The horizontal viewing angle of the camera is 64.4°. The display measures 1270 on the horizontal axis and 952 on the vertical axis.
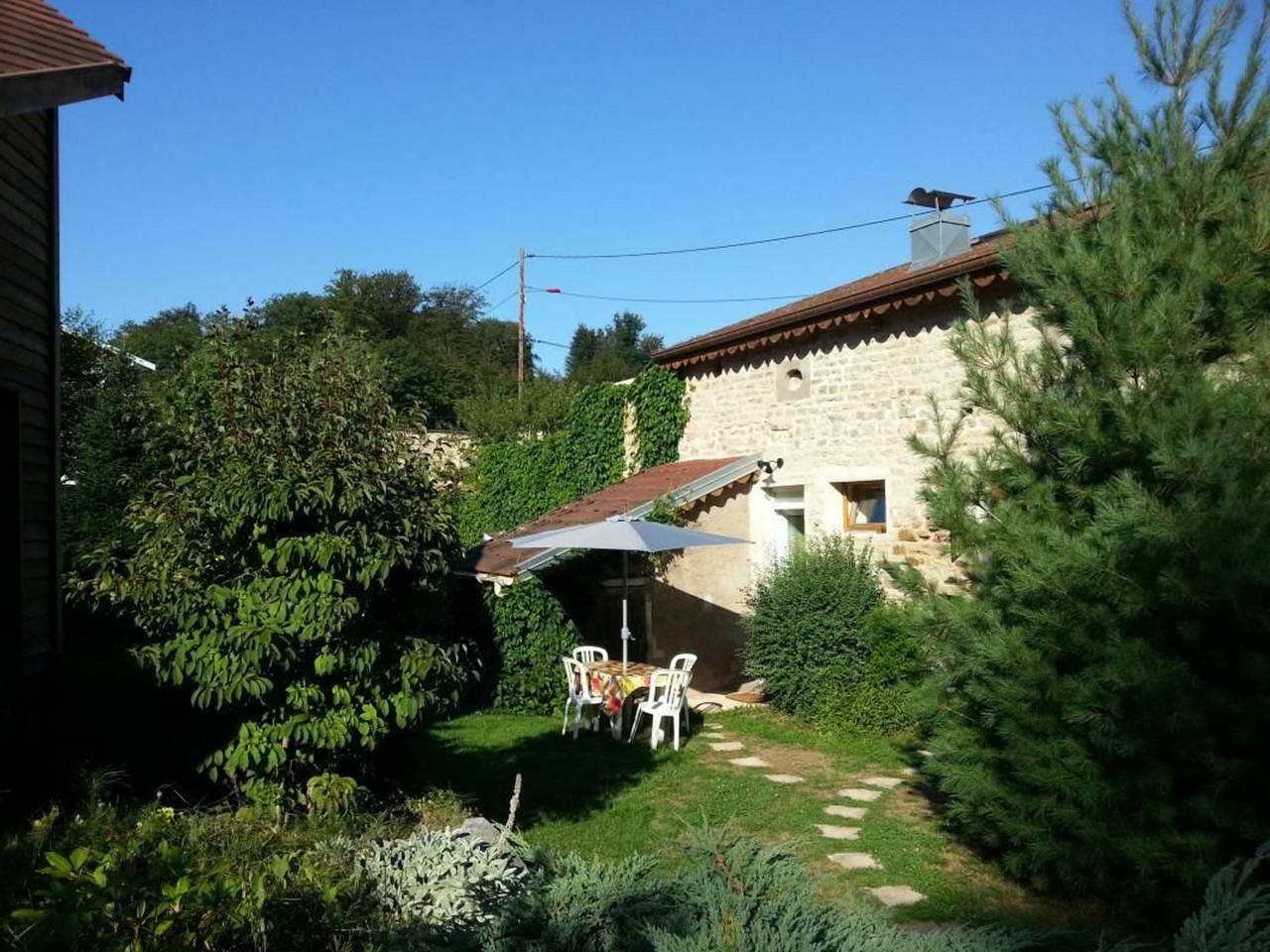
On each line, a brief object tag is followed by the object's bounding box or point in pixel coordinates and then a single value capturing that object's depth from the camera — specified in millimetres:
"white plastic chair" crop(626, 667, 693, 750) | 9453
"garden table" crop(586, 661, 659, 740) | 9703
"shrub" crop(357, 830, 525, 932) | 3869
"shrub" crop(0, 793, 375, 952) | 2889
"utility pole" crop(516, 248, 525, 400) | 31394
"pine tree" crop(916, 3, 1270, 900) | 4883
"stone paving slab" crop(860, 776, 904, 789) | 8070
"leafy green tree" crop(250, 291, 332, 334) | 45938
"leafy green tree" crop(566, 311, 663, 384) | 75944
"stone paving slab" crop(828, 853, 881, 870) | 6203
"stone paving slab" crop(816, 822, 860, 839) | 6809
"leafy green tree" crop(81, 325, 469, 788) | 5051
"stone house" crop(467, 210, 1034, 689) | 10188
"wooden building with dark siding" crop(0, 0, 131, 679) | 6088
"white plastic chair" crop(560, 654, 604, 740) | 9961
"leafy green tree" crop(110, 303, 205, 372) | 48619
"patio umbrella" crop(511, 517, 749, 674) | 9586
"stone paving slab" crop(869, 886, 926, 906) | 5590
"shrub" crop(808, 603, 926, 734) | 9711
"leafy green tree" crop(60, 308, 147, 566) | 12312
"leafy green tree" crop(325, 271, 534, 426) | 40688
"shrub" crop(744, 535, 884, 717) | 10133
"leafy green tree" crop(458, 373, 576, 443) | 21625
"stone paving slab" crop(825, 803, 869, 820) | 7258
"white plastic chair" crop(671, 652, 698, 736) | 9711
